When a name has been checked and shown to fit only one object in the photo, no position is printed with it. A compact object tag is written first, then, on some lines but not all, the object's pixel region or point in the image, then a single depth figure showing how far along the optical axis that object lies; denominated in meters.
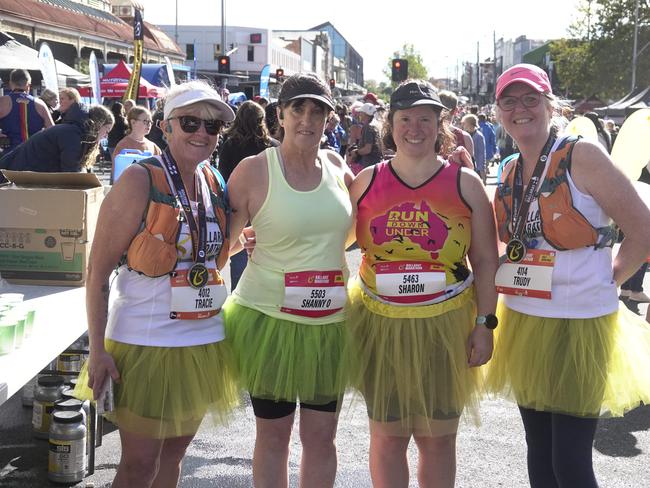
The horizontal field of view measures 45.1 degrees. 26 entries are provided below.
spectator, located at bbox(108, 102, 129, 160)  14.38
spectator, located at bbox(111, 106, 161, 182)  8.92
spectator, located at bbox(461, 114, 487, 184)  14.22
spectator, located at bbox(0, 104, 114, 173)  7.00
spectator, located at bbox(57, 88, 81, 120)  10.14
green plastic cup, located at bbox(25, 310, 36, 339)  3.43
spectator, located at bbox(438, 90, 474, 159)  7.00
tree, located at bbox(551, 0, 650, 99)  47.41
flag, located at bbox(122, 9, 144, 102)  15.07
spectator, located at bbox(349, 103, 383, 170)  12.28
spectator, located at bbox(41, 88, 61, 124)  14.96
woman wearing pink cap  2.96
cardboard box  4.18
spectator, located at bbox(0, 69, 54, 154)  10.80
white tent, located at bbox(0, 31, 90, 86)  11.52
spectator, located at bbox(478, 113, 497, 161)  17.70
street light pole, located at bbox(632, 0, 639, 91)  43.51
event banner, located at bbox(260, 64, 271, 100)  29.07
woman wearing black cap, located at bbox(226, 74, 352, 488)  3.15
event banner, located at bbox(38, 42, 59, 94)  14.52
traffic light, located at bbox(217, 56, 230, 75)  34.66
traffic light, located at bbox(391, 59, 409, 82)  22.03
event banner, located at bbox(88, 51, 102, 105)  18.55
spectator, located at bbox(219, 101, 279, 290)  6.65
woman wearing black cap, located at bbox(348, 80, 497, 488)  3.16
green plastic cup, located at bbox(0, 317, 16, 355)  3.17
